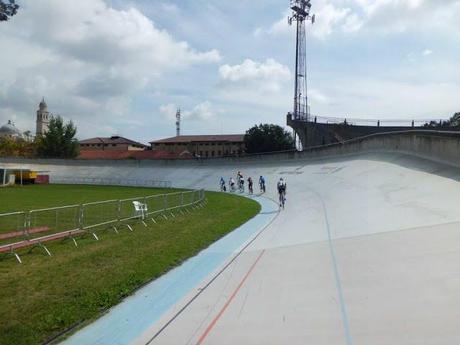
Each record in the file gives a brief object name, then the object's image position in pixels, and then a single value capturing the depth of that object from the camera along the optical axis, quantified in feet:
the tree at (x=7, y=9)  25.31
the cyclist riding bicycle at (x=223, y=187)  152.99
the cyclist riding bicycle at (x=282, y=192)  87.71
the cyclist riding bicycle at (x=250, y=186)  133.59
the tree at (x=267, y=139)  337.11
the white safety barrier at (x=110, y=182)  196.48
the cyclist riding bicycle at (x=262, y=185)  131.08
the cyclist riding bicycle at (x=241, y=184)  143.54
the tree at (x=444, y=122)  182.44
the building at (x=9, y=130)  571.48
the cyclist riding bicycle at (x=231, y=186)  149.46
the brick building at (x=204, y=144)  492.13
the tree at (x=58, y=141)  348.79
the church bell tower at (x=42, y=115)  615.73
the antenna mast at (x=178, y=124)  509.88
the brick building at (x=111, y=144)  575.79
